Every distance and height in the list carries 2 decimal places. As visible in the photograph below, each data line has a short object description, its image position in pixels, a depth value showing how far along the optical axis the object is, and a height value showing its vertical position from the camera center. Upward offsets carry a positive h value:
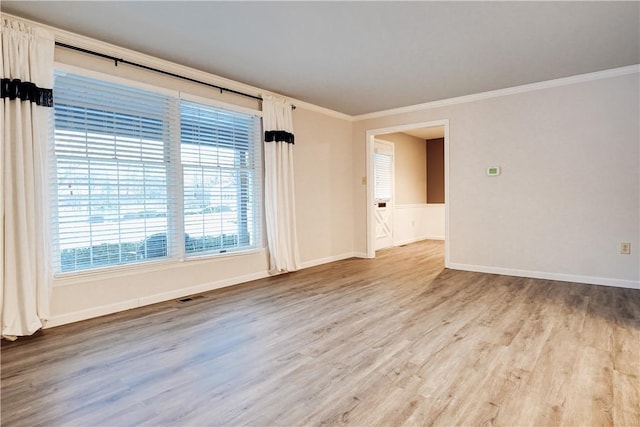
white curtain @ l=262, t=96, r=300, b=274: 4.64 +0.32
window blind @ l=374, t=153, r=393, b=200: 7.23 +0.59
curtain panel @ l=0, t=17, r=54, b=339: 2.66 +0.26
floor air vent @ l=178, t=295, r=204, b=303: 3.74 -0.98
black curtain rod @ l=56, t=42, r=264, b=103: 3.07 +1.43
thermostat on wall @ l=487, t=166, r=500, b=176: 4.82 +0.43
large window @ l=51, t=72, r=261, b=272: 3.10 +0.34
